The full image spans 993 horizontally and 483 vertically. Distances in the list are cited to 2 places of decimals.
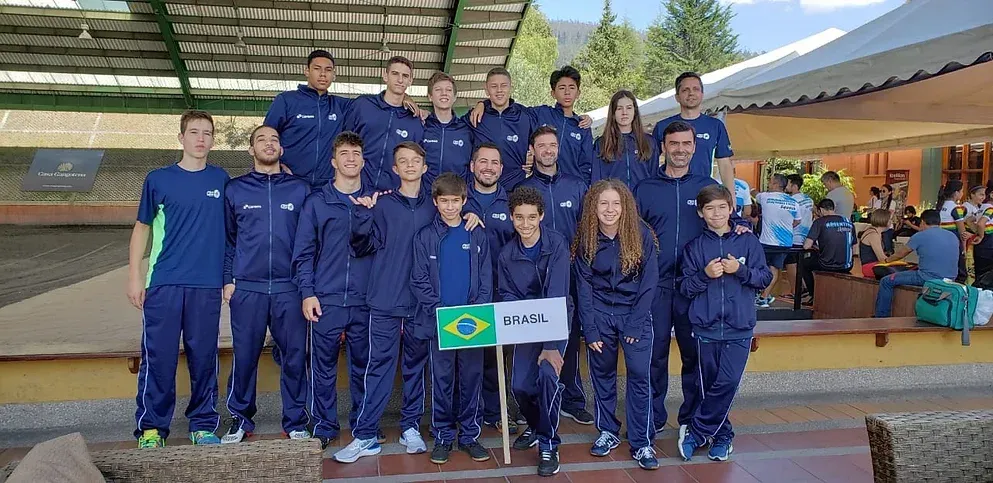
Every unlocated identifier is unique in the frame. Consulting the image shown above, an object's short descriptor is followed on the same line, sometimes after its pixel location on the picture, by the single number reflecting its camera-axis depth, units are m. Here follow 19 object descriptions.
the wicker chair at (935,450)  2.14
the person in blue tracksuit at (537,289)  3.54
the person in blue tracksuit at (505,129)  4.53
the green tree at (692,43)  52.19
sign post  3.43
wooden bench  6.32
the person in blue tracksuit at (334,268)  3.66
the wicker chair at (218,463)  1.87
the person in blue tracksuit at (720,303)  3.63
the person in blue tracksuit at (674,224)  3.93
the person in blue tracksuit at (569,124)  4.58
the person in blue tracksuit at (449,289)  3.60
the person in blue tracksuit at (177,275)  3.63
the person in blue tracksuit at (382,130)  4.39
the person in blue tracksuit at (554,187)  4.01
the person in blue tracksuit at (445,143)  4.37
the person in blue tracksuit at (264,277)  3.71
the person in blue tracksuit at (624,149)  4.19
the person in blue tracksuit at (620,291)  3.60
